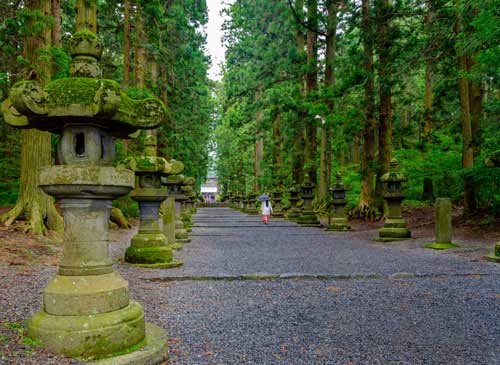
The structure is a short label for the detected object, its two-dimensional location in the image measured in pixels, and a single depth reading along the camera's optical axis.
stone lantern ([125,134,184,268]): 8.19
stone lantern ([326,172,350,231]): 16.72
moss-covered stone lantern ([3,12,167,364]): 3.41
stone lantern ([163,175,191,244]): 11.70
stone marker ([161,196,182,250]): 10.81
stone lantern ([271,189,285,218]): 27.32
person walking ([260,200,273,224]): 21.59
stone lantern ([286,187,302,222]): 23.48
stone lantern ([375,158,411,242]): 12.44
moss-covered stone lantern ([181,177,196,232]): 16.56
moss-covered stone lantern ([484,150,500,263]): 8.59
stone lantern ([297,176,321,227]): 20.20
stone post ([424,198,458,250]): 10.53
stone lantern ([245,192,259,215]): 34.42
